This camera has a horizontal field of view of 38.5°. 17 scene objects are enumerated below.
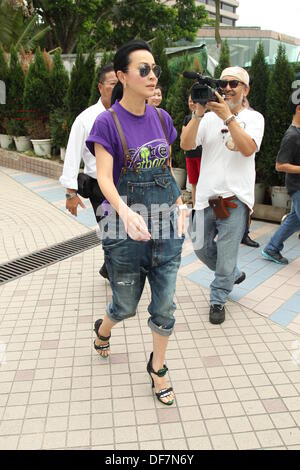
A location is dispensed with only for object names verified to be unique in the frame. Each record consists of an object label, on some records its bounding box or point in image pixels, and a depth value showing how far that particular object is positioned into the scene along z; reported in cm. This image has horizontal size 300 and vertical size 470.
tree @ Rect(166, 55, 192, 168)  650
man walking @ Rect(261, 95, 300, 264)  404
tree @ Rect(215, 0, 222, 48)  1783
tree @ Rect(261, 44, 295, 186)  557
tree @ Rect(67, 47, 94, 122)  832
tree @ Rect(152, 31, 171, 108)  714
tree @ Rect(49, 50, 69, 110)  905
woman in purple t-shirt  211
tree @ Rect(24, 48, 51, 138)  919
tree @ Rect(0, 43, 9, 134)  1006
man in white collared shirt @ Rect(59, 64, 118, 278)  333
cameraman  289
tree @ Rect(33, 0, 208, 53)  2052
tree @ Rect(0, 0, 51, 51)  1585
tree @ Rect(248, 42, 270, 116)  583
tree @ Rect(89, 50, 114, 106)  788
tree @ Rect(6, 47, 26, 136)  986
